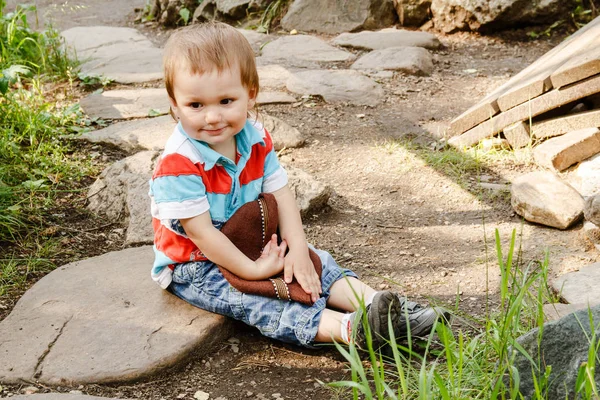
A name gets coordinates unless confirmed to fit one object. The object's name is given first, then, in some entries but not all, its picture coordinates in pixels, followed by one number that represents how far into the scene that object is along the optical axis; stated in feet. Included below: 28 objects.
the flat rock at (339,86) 16.30
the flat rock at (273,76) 17.25
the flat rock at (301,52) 19.04
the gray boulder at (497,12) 19.95
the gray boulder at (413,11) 21.45
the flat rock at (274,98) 16.19
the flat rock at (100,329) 7.46
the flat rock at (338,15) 21.86
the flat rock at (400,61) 17.84
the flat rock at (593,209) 9.23
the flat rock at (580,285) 8.00
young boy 7.50
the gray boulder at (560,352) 5.60
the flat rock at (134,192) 10.79
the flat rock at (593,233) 9.64
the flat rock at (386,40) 19.81
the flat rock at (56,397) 6.74
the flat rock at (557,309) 7.41
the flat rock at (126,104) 15.38
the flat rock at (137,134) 13.50
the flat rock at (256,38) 20.76
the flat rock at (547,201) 10.23
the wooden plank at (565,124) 12.12
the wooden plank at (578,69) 11.65
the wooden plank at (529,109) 11.83
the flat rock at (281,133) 13.71
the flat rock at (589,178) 10.77
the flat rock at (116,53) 18.30
